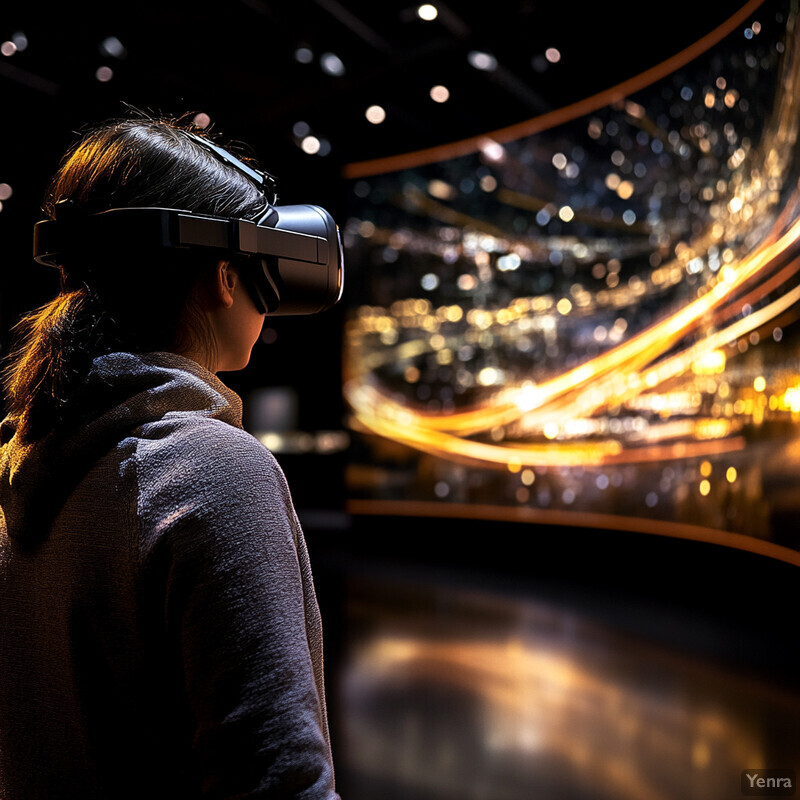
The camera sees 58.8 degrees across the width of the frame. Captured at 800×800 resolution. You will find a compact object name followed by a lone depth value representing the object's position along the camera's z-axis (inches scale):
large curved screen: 144.7
